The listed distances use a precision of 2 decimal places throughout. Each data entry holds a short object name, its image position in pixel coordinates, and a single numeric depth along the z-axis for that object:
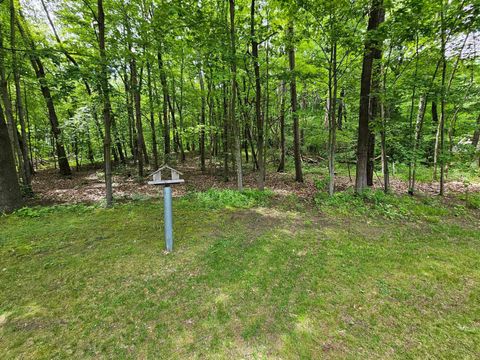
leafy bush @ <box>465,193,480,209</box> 6.84
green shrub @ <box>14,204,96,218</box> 5.68
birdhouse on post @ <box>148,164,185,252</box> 3.79
